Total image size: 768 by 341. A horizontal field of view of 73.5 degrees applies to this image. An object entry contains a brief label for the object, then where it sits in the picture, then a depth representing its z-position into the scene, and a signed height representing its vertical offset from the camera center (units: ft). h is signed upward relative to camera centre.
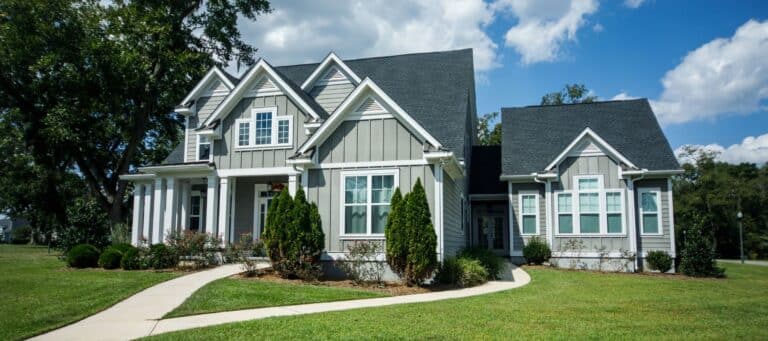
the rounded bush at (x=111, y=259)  53.52 -4.43
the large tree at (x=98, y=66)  81.10 +24.60
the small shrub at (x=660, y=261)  59.82 -4.72
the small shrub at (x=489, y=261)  50.49 -4.19
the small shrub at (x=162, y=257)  52.16 -4.08
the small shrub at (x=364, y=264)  44.96 -4.04
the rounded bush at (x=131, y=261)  52.54 -4.54
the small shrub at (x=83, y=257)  55.88 -4.43
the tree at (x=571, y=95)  134.65 +32.93
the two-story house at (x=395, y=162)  47.47 +6.28
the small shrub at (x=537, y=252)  64.28 -4.12
